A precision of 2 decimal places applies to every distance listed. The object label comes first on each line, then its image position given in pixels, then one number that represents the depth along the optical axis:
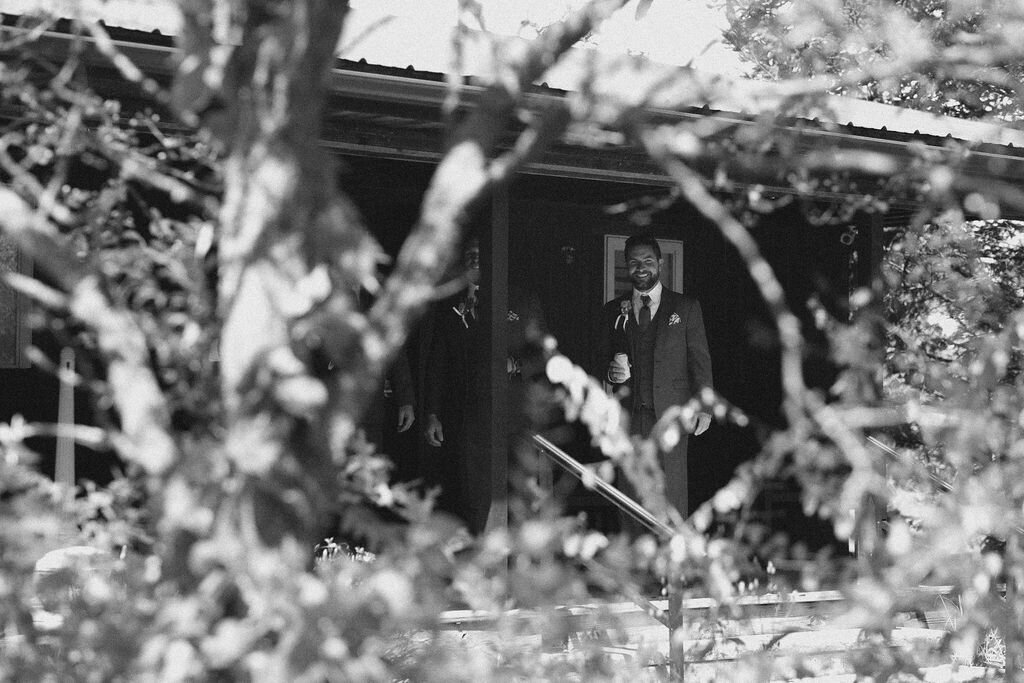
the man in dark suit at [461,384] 14.44
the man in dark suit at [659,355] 14.84
